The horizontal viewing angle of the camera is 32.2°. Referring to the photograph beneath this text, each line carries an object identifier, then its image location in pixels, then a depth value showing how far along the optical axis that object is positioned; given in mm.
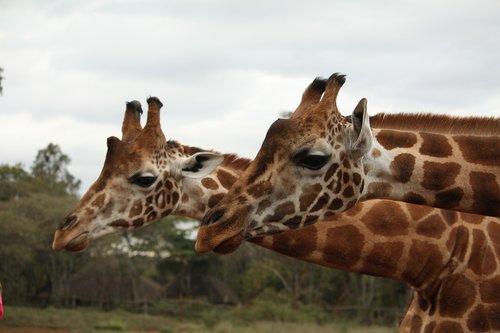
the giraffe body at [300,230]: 8008
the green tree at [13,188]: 56719
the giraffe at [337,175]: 5836
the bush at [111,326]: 41531
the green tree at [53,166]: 80188
